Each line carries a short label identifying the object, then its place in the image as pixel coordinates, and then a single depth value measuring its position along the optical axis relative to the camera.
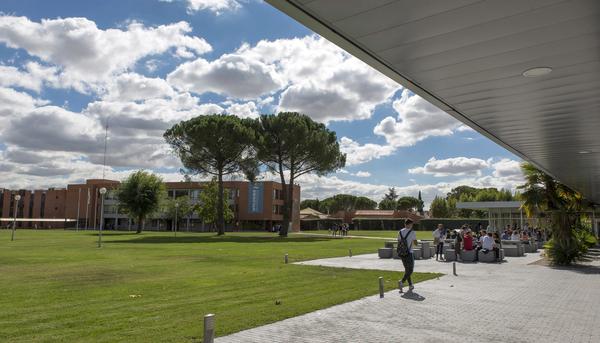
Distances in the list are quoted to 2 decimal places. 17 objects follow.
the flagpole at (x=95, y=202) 91.25
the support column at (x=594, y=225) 34.97
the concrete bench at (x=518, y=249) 22.86
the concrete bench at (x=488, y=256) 19.50
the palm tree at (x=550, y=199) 18.31
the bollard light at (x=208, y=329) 5.12
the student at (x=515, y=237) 25.78
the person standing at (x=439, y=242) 20.66
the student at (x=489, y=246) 19.64
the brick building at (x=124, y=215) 79.25
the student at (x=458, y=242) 19.62
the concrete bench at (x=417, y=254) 21.47
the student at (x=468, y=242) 19.94
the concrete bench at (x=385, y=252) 21.08
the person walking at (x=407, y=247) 11.43
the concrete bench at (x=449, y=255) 19.90
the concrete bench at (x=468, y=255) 19.67
